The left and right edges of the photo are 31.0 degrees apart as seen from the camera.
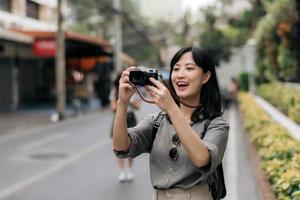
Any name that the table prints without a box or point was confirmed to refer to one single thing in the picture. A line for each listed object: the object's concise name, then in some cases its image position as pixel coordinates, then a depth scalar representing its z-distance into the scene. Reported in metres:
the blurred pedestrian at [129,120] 8.52
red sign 22.45
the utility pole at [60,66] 20.45
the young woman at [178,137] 2.61
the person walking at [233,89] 29.12
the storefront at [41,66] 22.92
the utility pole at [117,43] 31.83
